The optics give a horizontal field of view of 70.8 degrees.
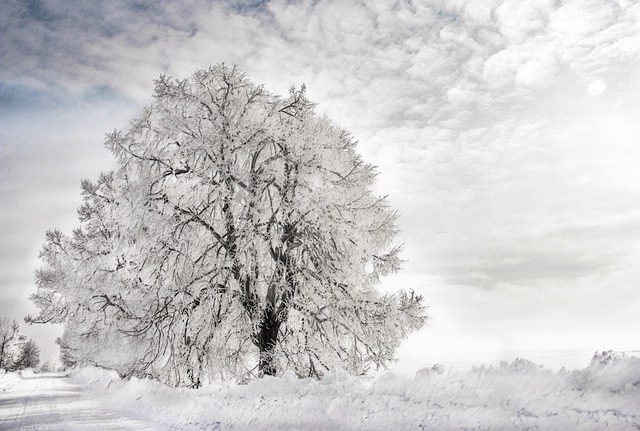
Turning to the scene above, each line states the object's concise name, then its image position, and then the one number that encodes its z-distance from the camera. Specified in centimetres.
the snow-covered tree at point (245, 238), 1175
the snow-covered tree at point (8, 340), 7044
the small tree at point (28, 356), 7438
